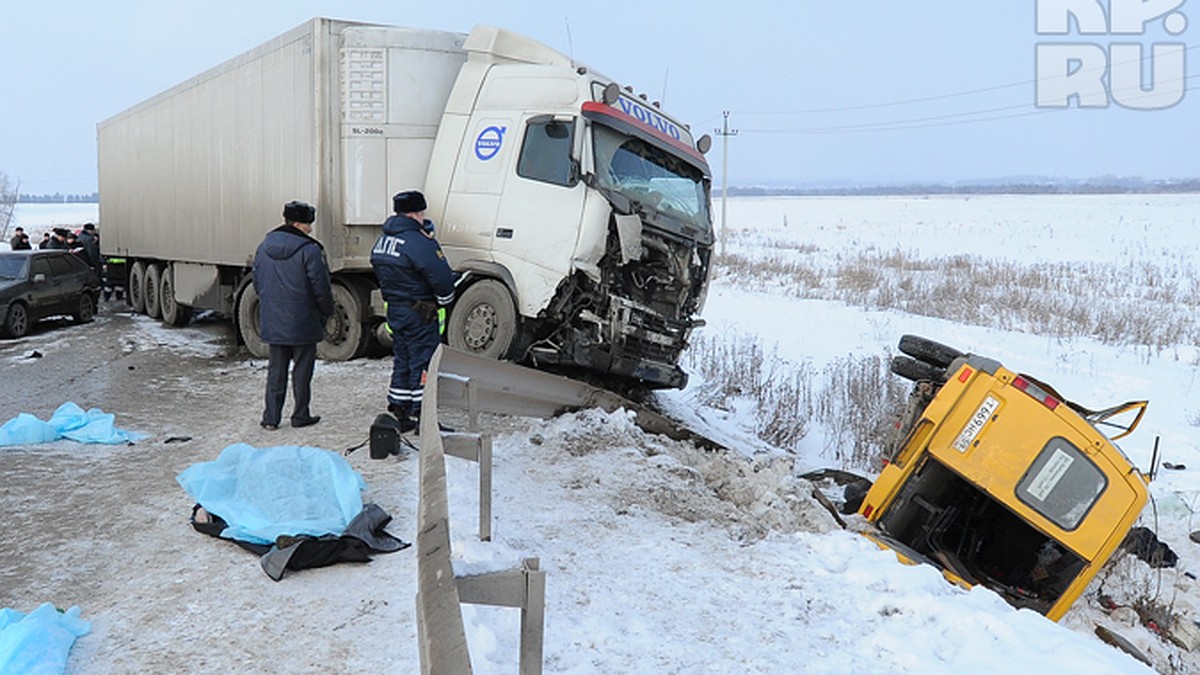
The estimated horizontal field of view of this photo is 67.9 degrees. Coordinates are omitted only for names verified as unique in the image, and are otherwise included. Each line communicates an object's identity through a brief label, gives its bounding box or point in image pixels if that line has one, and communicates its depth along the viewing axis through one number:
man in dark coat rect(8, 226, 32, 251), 17.27
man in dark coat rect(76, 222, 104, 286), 18.39
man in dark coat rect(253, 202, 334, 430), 6.46
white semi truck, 7.65
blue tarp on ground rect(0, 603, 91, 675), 2.81
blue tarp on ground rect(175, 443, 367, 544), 4.11
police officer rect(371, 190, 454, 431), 6.38
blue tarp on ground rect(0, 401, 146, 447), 6.10
